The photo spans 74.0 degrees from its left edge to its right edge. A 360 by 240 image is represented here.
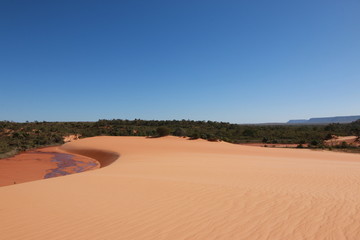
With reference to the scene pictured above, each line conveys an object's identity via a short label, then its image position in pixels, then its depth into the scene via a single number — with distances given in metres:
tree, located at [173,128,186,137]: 35.69
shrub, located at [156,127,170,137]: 33.50
